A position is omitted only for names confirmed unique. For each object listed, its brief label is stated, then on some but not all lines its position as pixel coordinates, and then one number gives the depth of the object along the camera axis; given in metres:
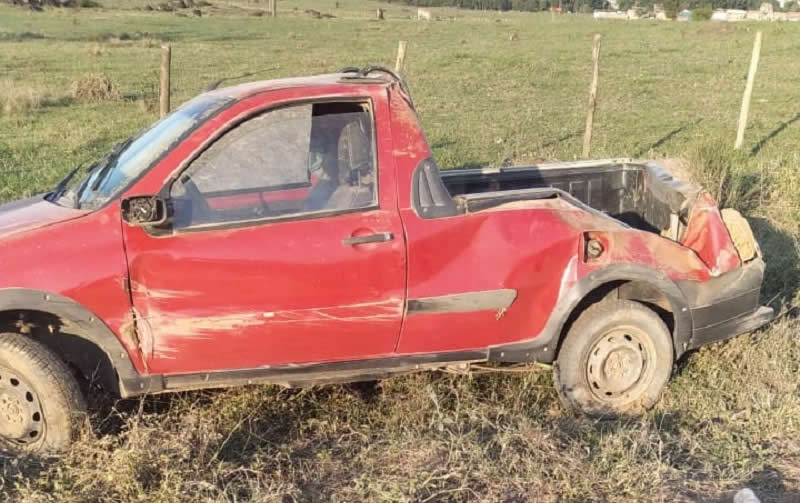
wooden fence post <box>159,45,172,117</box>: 8.59
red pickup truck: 3.63
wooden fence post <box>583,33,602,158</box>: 11.17
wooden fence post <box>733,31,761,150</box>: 11.24
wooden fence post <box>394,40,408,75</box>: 9.98
